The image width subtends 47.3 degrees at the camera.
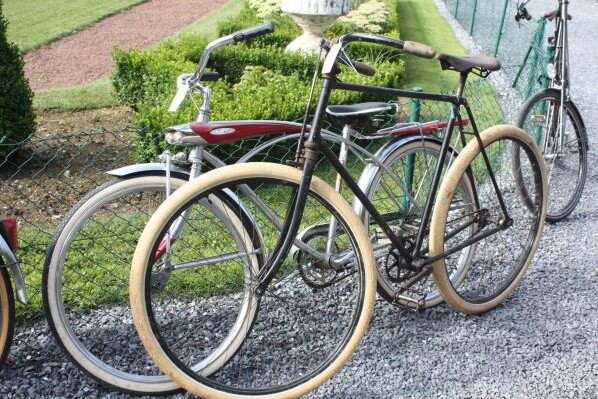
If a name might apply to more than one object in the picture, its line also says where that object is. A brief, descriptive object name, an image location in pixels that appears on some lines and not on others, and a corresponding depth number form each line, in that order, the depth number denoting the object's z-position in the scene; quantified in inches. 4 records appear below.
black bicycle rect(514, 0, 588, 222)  207.6
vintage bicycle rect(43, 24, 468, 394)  113.1
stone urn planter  344.5
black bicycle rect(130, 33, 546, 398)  110.4
